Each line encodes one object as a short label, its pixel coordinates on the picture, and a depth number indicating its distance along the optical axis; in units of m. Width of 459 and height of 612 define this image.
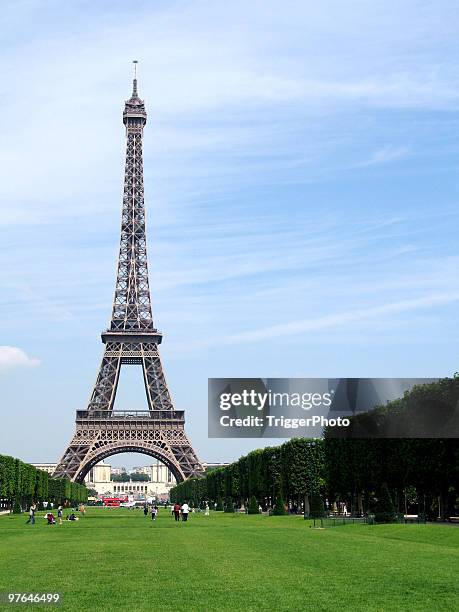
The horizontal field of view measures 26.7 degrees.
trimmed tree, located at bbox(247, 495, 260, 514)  102.19
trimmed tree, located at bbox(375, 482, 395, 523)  65.50
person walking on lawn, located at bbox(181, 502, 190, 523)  80.69
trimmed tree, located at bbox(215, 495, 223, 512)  134.62
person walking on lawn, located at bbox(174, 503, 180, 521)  83.31
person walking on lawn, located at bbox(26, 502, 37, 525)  77.19
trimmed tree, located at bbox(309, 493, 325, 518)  78.25
